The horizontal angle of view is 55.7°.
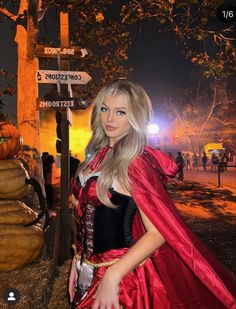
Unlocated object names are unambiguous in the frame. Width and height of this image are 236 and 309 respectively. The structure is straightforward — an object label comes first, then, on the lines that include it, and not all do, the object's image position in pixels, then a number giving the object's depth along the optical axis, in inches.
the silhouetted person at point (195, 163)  923.4
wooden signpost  133.6
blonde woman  44.3
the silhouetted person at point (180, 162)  542.9
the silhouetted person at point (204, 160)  748.7
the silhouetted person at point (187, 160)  872.7
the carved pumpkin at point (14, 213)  94.0
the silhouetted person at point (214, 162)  749.8
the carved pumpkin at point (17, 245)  92.4
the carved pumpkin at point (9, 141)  99.8
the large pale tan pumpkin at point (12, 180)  95.1
